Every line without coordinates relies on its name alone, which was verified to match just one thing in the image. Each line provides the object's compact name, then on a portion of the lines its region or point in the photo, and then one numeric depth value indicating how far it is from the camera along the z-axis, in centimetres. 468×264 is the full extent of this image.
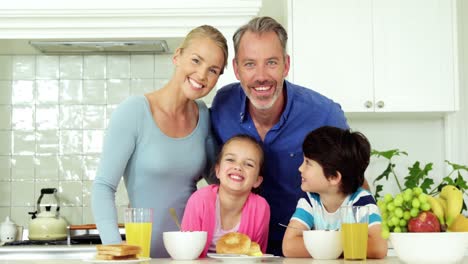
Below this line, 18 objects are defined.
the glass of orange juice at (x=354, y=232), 214
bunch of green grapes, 198
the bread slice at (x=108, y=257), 205
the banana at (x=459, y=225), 200
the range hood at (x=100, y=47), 381
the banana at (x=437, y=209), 200
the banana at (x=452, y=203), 200
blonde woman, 249
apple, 199
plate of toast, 204
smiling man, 262
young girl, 254
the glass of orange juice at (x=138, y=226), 221
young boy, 246
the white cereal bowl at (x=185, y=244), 219
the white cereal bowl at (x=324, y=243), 218
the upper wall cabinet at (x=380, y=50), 371
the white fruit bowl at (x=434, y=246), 198
